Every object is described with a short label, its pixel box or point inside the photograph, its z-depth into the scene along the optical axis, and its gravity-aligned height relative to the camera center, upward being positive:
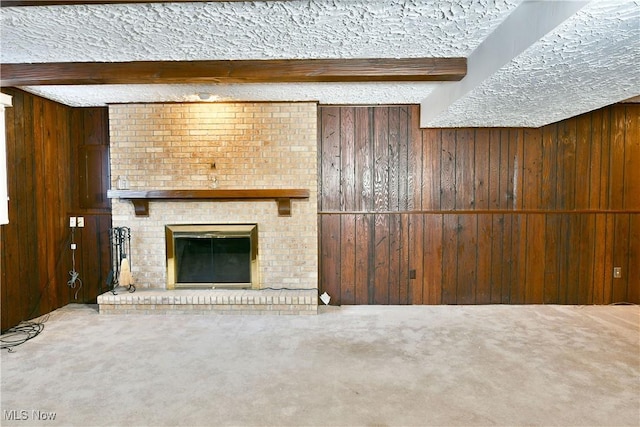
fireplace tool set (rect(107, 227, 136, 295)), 4.04 -0.65
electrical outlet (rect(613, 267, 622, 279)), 4.27 -0.84
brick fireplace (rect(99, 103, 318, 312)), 4.10 +0.34
